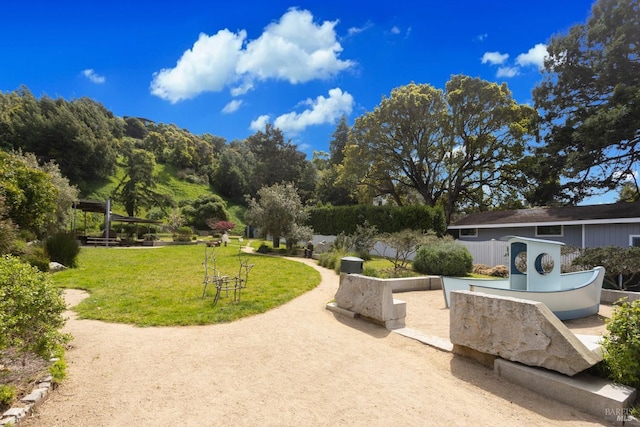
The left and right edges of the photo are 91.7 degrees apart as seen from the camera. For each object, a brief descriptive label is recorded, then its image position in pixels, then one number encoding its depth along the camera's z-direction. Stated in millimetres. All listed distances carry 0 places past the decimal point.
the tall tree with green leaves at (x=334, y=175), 38375
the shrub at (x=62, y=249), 12477
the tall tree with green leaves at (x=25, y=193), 10352
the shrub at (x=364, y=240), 17766
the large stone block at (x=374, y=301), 5887
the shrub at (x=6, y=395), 2918
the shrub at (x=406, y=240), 12219
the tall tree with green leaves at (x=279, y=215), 20266
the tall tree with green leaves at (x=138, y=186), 41156
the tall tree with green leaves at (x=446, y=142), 23797
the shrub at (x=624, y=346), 3125
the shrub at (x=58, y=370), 3510
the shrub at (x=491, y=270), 13299
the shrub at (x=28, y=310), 3242
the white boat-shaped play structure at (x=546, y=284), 6504
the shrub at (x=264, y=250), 21138
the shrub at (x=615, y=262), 9531
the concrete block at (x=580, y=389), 3014
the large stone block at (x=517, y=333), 3430
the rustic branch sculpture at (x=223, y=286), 7262
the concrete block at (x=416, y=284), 9656
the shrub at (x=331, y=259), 14211
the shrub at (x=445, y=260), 11891
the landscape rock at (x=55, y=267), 11406
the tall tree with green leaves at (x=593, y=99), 16125
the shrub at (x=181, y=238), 28164
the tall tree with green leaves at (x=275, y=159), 45094
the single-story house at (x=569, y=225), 13859
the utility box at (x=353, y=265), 10297
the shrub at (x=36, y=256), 10674
